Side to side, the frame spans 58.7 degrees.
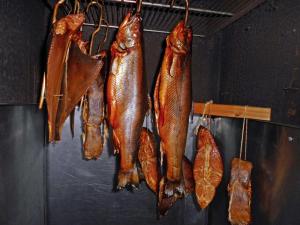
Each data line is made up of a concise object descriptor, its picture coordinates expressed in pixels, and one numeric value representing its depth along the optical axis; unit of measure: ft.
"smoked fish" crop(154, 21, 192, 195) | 3.57
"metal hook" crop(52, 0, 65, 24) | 2.82
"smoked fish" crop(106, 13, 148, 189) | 3.31
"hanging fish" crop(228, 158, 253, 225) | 3.85
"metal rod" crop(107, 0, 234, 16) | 3.49
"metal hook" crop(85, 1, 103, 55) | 3.27
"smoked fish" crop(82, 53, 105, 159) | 4.08
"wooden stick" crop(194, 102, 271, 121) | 3.59
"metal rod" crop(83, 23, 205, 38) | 4.84
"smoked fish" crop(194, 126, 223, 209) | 4.43
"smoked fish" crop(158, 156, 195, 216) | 4.13
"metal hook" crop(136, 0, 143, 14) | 3.19
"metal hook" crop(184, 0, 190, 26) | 3.31
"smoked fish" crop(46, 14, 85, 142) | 2.80
